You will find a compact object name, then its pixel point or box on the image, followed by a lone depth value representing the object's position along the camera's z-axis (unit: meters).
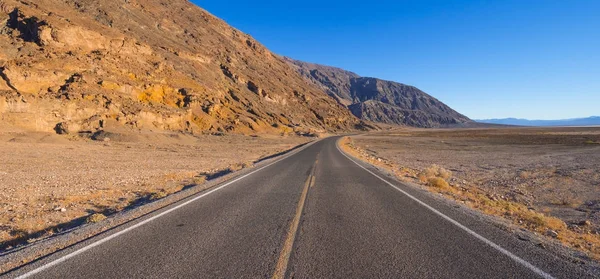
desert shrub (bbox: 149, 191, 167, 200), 9.71
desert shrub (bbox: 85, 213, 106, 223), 7.03
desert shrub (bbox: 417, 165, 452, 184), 15.08
